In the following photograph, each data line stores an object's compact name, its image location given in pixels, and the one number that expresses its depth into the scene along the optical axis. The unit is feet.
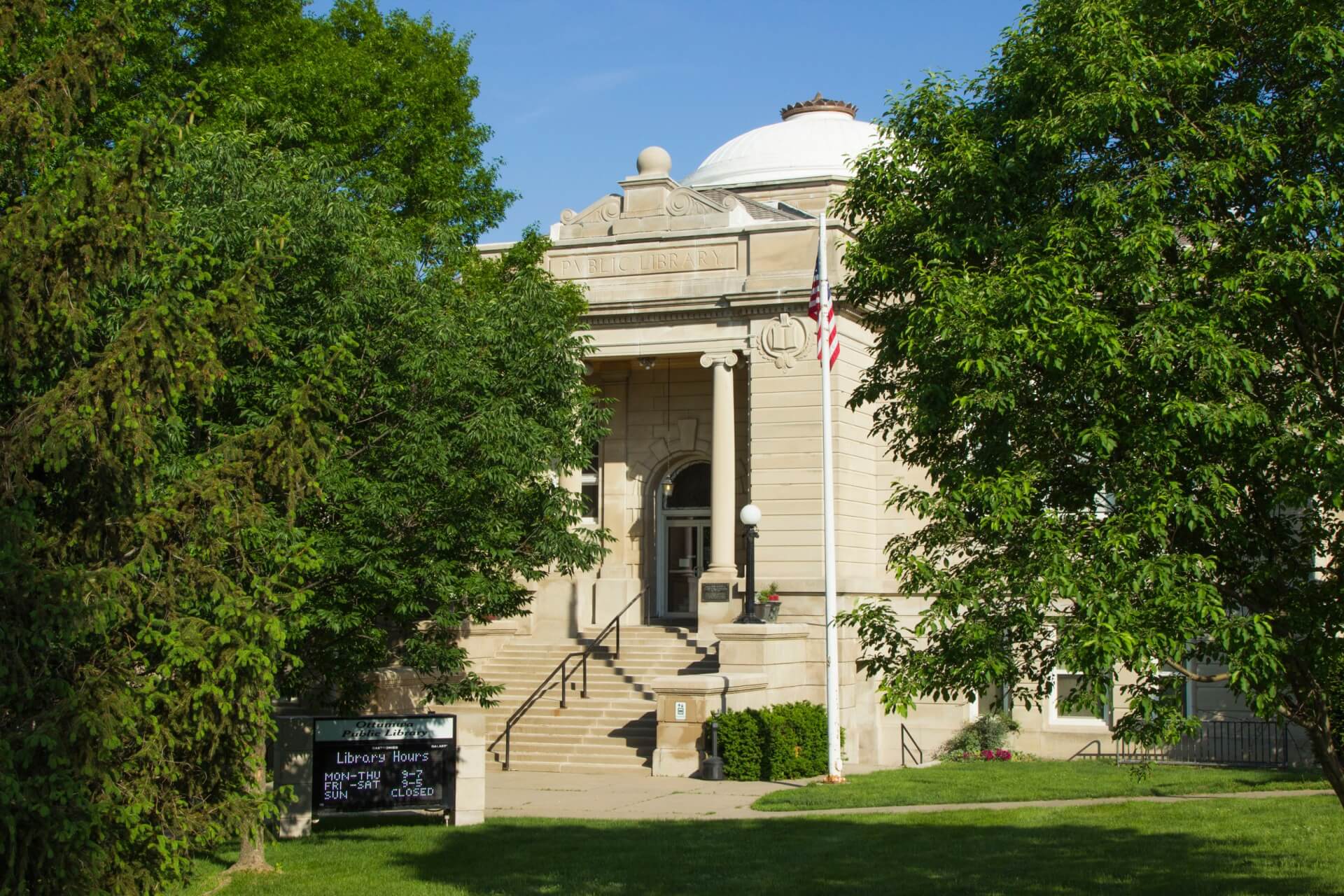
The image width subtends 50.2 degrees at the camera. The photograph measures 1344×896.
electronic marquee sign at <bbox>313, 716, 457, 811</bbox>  50.26
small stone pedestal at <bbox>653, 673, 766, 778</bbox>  70.23
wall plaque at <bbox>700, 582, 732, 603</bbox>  87.10
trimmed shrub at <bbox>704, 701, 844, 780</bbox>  67.82
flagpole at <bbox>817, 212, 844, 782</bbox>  67.36
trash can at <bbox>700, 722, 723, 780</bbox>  67.87
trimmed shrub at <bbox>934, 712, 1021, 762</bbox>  85.75
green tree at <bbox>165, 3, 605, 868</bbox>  45.01
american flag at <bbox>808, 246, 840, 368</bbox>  69.56
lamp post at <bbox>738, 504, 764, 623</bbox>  78.18
